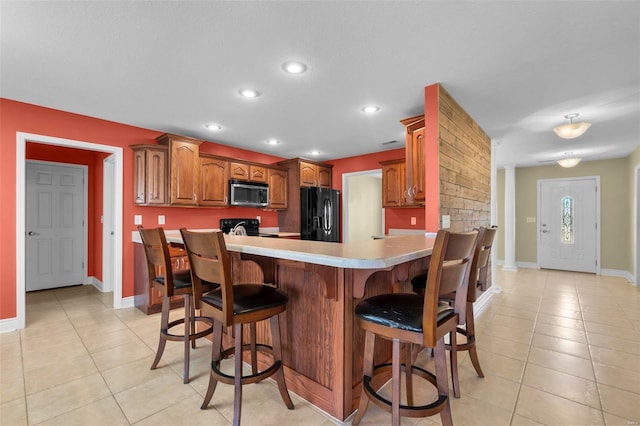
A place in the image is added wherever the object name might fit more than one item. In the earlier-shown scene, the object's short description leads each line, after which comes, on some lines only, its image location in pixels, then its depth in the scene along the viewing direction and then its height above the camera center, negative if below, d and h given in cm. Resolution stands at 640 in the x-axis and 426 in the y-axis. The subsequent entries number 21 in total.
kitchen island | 148 -53
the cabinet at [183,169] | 387 +61
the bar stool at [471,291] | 177 -51
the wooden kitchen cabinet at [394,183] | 458 +50
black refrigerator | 520 -1
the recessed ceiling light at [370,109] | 321 +118
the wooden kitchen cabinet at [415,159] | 301 +58
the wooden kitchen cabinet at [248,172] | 466 +70
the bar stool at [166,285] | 199 -51
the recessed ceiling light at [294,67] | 231 +119
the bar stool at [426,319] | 120 -48
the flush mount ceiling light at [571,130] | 317 +94
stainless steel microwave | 459 +33
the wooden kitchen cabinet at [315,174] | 537 +76
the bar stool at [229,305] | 144 -48
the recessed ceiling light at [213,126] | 389 +118
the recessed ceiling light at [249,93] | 281 +119
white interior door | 435 -18
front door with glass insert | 605 -23
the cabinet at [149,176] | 376 +49
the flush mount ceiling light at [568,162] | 507 +90
